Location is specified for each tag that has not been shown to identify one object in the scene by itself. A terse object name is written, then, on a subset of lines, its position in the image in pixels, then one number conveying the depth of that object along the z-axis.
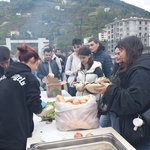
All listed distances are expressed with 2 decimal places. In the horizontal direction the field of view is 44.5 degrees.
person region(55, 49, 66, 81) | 6.11
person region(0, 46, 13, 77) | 2.23
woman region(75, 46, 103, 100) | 2.42
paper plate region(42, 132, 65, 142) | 1.34
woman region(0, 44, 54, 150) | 1.42
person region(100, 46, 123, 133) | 2.17
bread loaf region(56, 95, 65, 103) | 1.61
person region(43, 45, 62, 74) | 4.15
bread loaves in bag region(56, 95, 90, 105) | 1.60
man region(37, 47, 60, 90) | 3.70
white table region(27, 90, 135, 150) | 1.33
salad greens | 1.85
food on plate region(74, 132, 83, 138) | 1.38
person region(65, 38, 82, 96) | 3.52
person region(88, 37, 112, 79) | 3.25
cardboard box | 2.66
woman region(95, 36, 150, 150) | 1.25
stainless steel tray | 1.28
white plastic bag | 1.52
